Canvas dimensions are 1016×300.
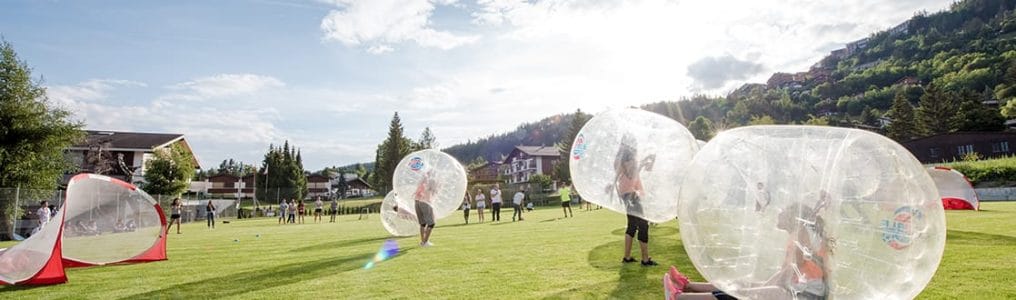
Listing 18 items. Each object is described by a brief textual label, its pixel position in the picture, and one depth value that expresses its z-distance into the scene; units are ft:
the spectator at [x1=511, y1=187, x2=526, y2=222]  79.04
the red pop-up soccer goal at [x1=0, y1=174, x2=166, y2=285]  24.41
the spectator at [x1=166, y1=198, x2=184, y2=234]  70.47
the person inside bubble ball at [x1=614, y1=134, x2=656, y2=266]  23.88
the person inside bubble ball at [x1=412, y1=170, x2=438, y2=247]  36.78
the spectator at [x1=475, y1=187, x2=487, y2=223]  81.24
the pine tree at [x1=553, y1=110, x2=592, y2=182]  210.18
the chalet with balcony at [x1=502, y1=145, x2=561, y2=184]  297.33
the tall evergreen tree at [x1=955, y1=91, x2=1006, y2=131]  203.21
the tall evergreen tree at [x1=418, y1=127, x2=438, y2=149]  269.85
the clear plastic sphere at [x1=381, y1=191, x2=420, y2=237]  46.98
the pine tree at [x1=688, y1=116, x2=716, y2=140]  242.52
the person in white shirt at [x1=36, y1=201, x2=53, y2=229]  58.43
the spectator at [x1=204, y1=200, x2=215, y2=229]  89.51
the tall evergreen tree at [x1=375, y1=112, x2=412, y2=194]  225.97
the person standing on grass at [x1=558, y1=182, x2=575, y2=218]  82.23
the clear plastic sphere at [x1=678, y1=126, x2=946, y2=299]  11.25
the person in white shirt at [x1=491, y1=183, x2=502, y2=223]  77.36
